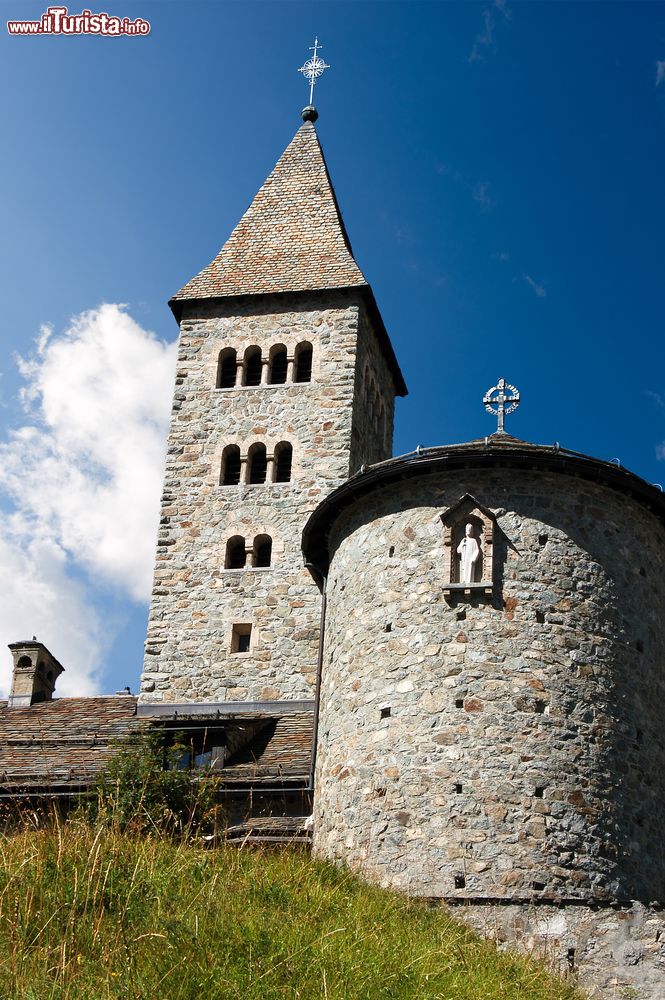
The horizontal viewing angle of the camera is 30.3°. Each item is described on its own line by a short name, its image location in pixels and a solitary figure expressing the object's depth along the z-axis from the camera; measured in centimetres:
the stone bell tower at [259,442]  2688
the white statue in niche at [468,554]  1823
